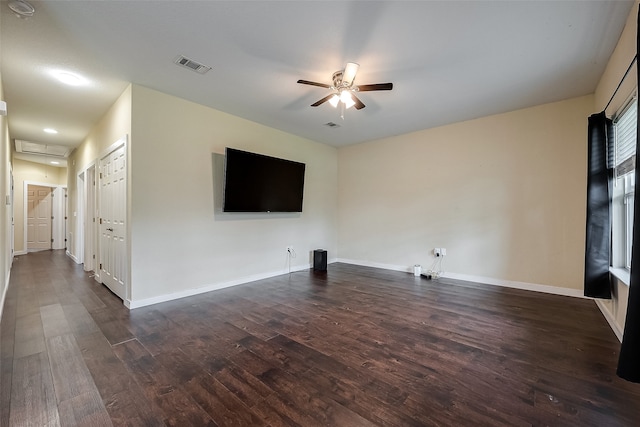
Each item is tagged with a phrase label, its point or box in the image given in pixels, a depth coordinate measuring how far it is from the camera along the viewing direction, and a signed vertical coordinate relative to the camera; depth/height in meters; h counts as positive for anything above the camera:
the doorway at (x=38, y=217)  7.79 -0.32
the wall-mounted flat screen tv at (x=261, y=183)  3.90 +0.43
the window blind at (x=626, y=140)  2.34 +0.70
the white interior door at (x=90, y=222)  4.97 -0.29
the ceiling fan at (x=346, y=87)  2.54 +1.27
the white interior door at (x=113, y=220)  3.38 -0.18
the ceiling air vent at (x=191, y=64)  2.67 +1.51
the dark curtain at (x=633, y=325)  1.37 -0.59
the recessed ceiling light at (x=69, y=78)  2.93 +1.48
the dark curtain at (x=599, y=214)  2.75 -0.02
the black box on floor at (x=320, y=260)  5.32 -1.02
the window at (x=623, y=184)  2.43 +0.29
